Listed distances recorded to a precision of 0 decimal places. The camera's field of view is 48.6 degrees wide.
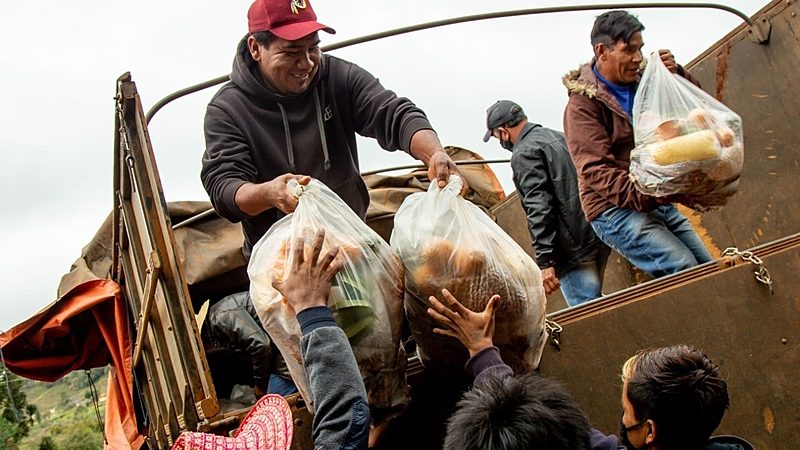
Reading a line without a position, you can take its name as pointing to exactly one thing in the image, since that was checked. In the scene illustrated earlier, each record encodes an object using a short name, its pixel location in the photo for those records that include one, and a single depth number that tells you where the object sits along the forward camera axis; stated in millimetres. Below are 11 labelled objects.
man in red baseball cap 2602
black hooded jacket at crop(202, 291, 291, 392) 3275
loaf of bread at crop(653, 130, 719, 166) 2885
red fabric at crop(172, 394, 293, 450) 1781
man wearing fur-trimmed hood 3301
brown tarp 3869
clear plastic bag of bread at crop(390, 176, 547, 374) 2059
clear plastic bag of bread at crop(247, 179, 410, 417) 2020
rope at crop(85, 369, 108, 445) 4070
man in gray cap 3883
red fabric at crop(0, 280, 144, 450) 3838
